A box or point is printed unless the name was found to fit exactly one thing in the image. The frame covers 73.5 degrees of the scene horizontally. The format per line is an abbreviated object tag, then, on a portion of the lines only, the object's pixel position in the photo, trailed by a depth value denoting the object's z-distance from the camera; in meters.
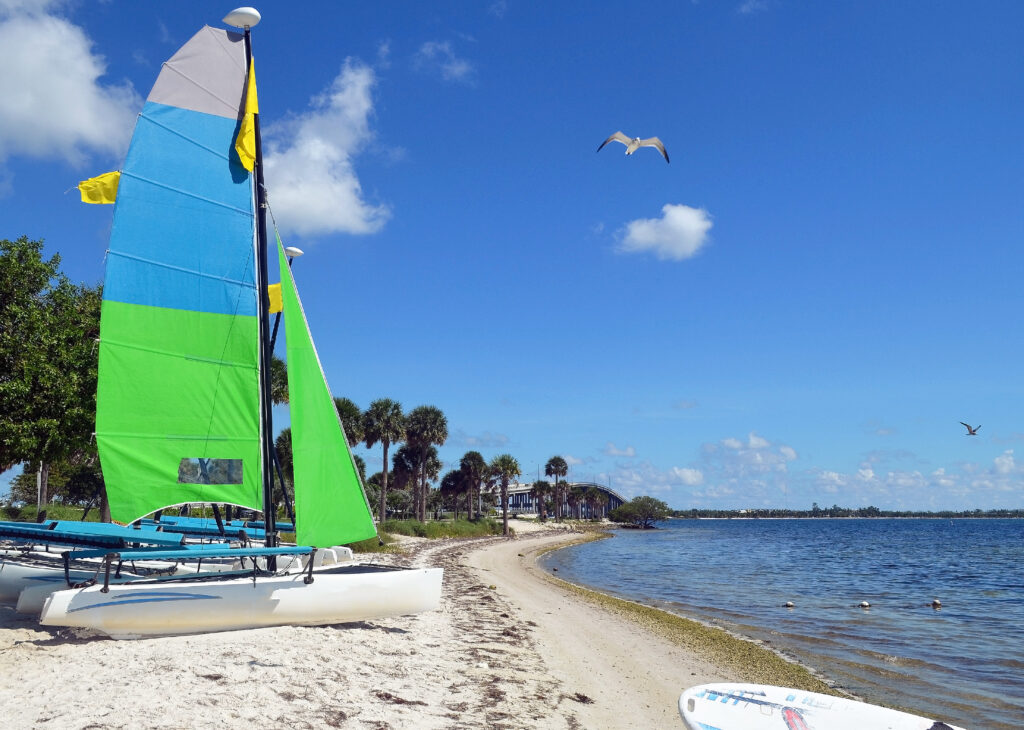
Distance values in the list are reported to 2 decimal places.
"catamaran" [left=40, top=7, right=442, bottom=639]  11.78
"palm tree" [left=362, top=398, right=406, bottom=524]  53.69
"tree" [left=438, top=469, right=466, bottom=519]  82.38
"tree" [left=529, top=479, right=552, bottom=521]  119.62
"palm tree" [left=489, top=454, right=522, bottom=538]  82.44
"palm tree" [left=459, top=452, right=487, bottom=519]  80.06
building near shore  158.75
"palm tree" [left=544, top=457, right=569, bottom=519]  116.75
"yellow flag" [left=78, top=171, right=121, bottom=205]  13.23
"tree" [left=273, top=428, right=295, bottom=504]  46.08
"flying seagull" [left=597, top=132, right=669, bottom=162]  16.89
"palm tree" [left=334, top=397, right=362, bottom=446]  50.38
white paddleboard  7.33
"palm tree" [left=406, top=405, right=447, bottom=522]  61.41
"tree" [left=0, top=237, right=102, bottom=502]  20.48
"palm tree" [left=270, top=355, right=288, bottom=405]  36.47
